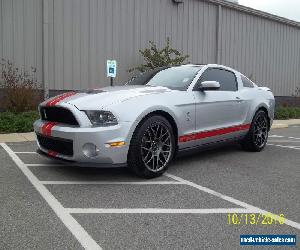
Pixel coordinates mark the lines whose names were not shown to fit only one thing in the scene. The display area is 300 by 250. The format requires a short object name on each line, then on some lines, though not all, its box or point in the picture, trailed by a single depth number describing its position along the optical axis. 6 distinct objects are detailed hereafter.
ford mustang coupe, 4.80
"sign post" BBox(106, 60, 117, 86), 10.16
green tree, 13.43
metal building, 11.72
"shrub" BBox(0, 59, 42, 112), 10.59
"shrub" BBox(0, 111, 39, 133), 9.31
